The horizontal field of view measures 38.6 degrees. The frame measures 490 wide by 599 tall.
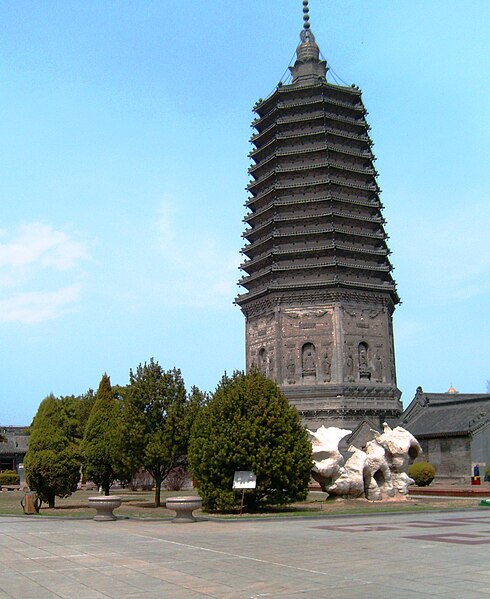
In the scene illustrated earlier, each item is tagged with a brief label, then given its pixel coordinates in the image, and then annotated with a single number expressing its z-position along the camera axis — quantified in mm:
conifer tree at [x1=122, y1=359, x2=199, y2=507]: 26281
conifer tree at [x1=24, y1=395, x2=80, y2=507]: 25656
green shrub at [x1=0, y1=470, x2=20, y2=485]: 52969
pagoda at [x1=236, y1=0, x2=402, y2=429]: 51875
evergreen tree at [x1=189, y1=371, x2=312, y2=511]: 22125
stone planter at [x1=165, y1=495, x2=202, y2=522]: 19953
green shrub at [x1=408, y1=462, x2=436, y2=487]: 38156
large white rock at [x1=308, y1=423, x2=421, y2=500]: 25688
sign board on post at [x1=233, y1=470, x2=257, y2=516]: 21219
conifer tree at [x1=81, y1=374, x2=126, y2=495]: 32594
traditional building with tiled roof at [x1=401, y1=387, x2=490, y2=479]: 43406
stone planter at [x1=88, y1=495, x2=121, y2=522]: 20969
